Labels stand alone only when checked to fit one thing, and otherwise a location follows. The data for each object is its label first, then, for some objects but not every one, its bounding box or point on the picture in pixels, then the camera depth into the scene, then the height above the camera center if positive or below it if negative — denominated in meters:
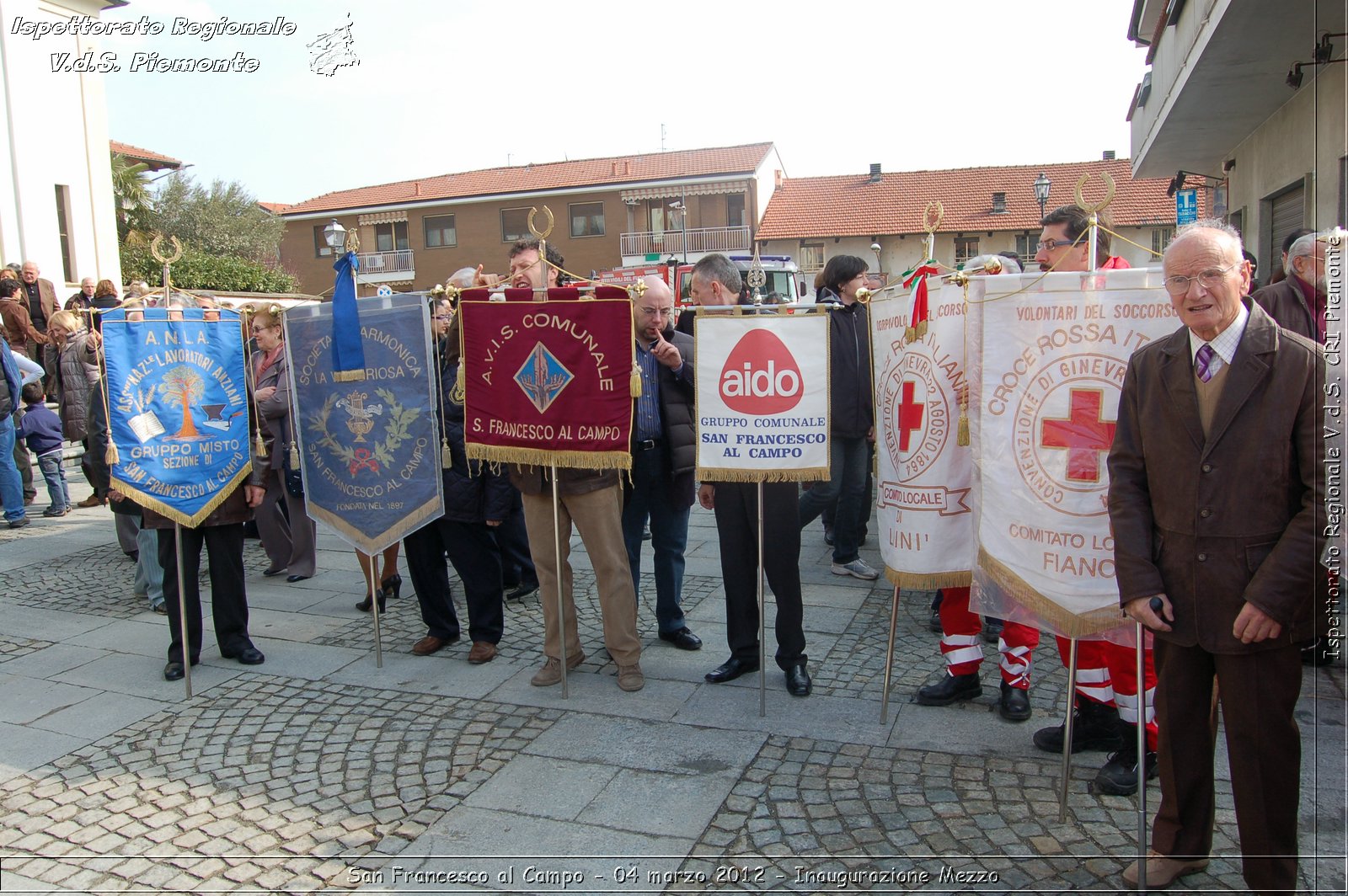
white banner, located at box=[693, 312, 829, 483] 4.08 -0.22
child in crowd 9.36 -0.63
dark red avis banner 4.32 -0.13
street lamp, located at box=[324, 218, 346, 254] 19.52 +2.91
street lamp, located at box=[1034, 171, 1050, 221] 22.14 +3.35
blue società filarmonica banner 4.87 -0.33
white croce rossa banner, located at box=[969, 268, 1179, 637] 3.12 -0.33
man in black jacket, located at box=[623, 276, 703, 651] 4.61 -0.56
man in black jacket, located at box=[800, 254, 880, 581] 6.02 -0.46
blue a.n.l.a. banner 4.65 -0.19
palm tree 29.75 +5.95
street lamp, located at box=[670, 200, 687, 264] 34.97 +5.06
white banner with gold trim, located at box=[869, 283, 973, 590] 3.74 -0.50
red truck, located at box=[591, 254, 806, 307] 18.77 +1.42
